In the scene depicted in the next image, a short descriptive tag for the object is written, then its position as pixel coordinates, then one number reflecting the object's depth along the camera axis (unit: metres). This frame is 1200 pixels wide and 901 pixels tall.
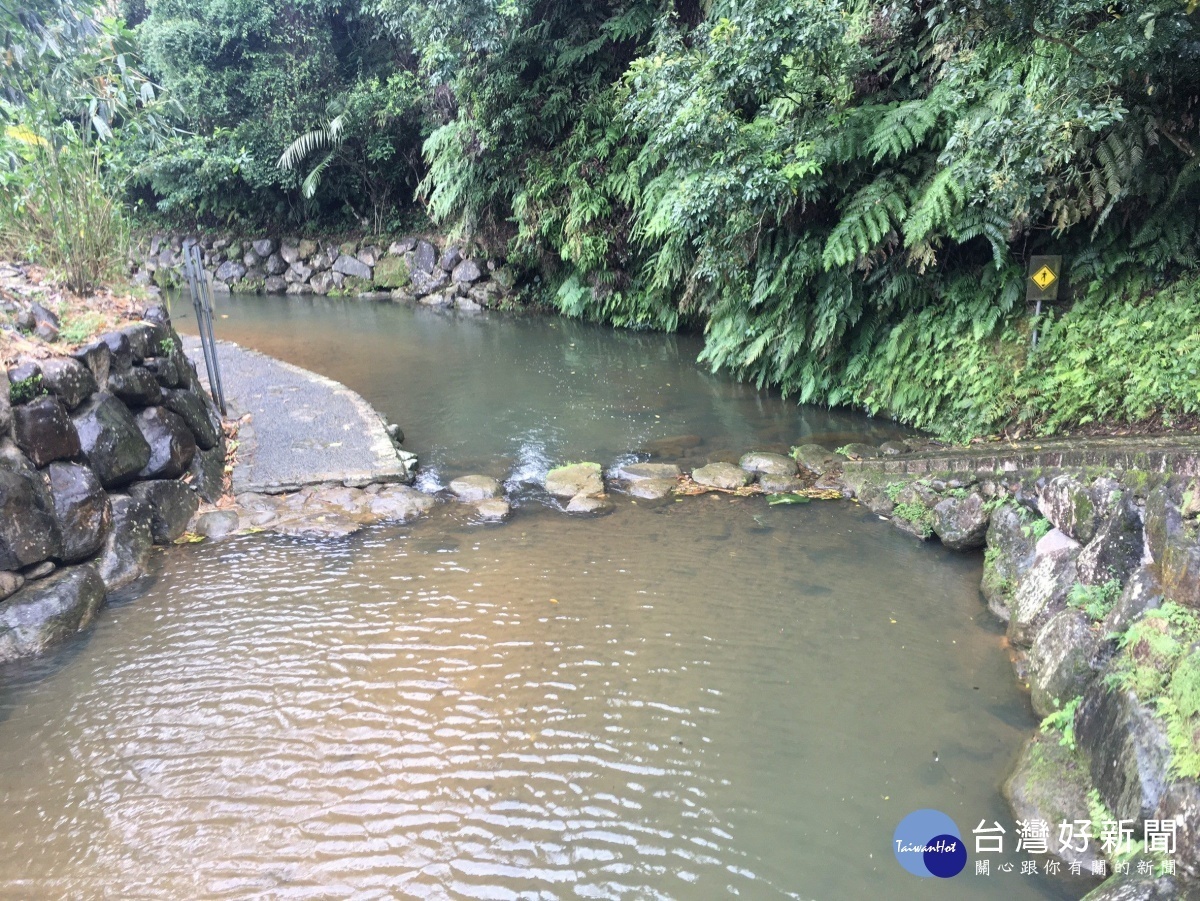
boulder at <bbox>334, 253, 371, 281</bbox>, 18.19
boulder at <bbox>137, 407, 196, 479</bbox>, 5.18
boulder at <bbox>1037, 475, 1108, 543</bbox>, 3.81
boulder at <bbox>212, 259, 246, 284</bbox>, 19.77
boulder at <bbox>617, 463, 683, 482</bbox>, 6.22
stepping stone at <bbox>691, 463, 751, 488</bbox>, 6.04
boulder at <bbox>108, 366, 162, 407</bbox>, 5.08
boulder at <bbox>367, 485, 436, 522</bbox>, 5.51
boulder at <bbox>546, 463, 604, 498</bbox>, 5.96
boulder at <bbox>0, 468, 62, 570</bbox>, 4.04
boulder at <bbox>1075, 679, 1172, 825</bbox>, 2.43
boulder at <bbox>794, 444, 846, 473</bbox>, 6.27
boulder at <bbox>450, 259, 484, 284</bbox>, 15.80
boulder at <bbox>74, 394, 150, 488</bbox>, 4.70
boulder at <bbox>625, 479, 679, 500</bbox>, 5.90
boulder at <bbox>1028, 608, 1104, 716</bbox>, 3.16
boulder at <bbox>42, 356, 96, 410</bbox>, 4.51
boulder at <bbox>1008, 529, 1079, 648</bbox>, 3.73
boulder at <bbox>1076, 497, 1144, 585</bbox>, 3.42
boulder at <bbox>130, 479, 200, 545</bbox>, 5.00
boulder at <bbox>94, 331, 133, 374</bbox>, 5.07
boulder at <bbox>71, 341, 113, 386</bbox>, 4.84
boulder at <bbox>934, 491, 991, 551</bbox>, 4.82
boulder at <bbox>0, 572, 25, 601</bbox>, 3.99
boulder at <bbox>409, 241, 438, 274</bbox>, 16.94
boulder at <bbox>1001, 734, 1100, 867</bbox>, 2.69
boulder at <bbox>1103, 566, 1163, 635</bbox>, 2.95
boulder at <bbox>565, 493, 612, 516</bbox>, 5.65
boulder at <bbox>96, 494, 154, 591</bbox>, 4.54
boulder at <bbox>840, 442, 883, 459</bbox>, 6.41
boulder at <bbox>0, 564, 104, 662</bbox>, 3.87
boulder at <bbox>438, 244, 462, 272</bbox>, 16.23
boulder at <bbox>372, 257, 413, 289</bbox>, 17.59
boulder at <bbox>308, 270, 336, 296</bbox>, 18.59
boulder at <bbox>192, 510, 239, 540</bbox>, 5.15
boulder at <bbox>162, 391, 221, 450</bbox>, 5.54
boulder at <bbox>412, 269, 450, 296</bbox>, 16.53
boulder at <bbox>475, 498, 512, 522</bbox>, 5.52
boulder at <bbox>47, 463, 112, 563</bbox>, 4.36
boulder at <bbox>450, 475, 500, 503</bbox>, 5.88
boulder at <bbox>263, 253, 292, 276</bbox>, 19.44
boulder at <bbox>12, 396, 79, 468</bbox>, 4.31
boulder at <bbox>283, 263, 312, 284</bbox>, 19.08
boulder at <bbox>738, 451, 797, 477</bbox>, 6.21
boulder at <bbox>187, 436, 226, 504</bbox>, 5.49
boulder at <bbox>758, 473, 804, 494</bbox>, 5.94
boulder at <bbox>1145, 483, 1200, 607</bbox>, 2.76
